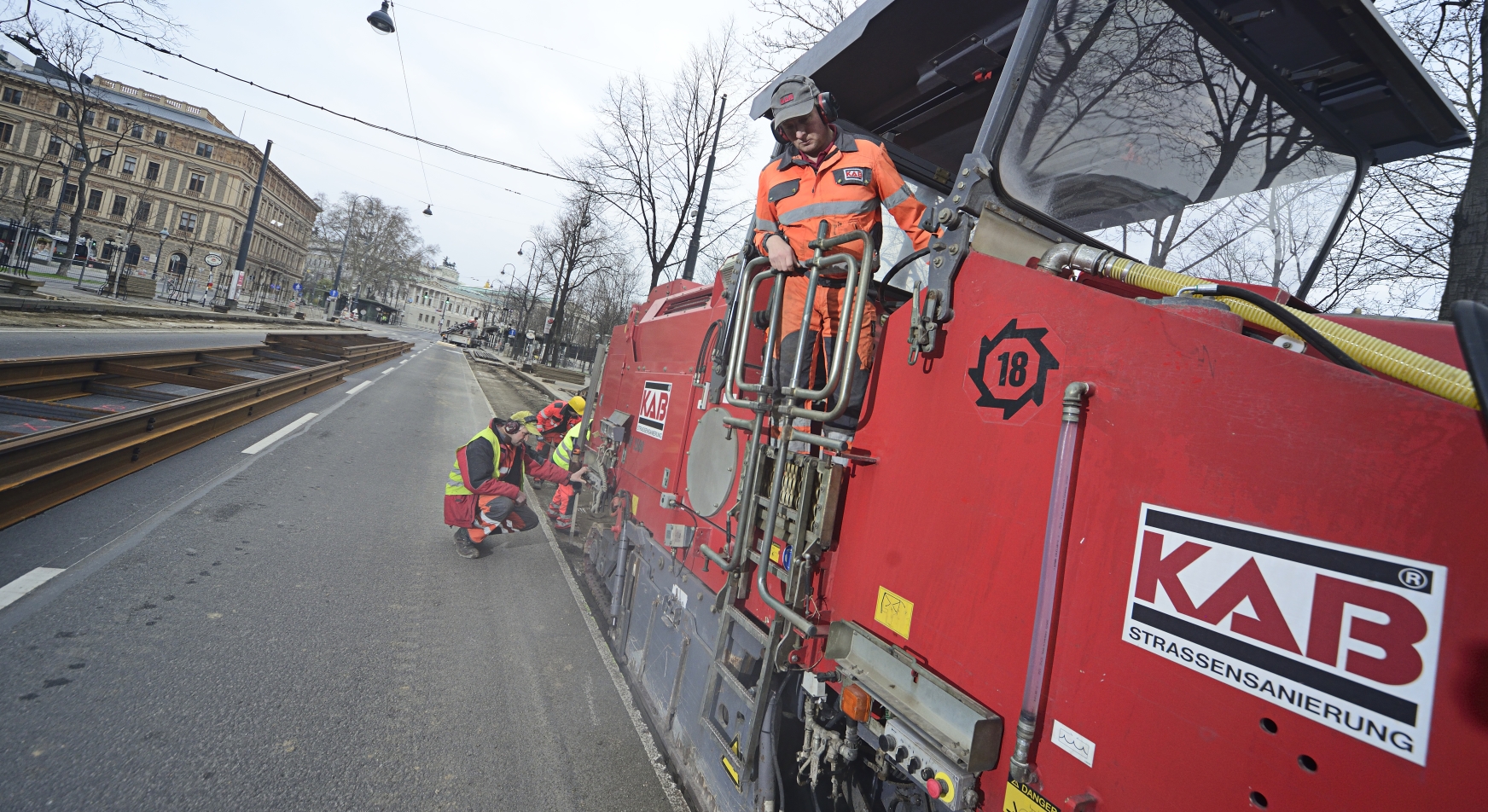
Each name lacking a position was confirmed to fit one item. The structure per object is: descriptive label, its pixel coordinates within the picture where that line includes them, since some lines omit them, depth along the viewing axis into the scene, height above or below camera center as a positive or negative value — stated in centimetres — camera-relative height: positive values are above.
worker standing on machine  235 +96
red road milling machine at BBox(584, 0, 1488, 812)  103 +3
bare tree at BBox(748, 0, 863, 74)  1142 +747
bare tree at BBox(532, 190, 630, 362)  2706 +650
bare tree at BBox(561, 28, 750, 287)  1747 +663
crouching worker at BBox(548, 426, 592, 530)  687 -105
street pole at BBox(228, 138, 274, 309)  2962 +545
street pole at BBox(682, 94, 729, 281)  1512 +427
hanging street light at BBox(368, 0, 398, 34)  1245 +656
